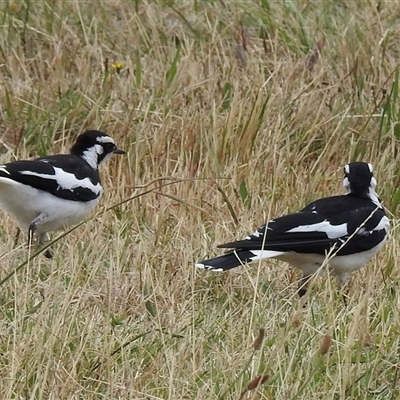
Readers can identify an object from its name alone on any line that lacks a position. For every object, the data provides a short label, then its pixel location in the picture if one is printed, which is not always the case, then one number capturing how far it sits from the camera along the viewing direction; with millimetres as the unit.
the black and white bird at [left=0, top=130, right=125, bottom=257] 13094
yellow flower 17359
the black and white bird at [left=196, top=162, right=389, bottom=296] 11709
